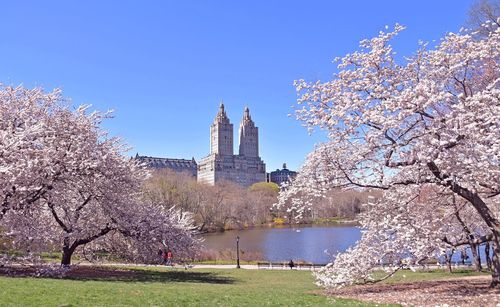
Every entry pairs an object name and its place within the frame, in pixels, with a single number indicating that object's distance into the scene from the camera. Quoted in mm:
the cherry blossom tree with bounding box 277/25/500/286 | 10938
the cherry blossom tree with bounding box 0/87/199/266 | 18078
